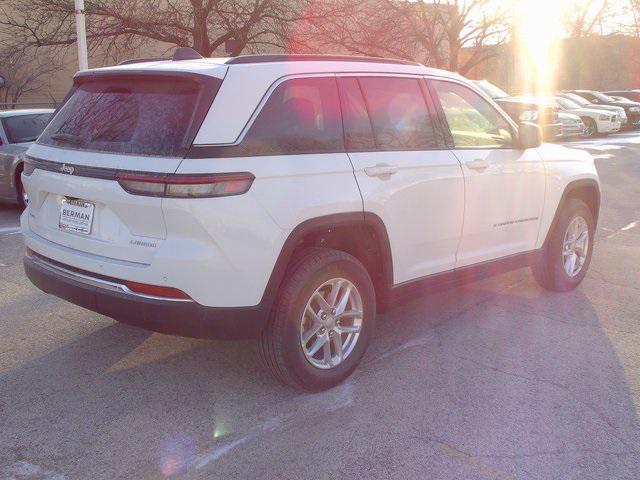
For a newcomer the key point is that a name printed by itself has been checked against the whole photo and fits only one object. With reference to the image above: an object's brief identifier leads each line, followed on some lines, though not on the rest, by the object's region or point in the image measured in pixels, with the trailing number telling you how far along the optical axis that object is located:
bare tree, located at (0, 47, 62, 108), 31.23
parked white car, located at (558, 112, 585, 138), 23.59
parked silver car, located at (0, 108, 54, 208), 9.90
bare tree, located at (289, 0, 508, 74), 32.56
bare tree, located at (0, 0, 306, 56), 24.08
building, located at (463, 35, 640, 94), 53.03
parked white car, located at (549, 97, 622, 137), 25.28
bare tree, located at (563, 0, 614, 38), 51.31
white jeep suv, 3.46
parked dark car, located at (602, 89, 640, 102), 34.94
